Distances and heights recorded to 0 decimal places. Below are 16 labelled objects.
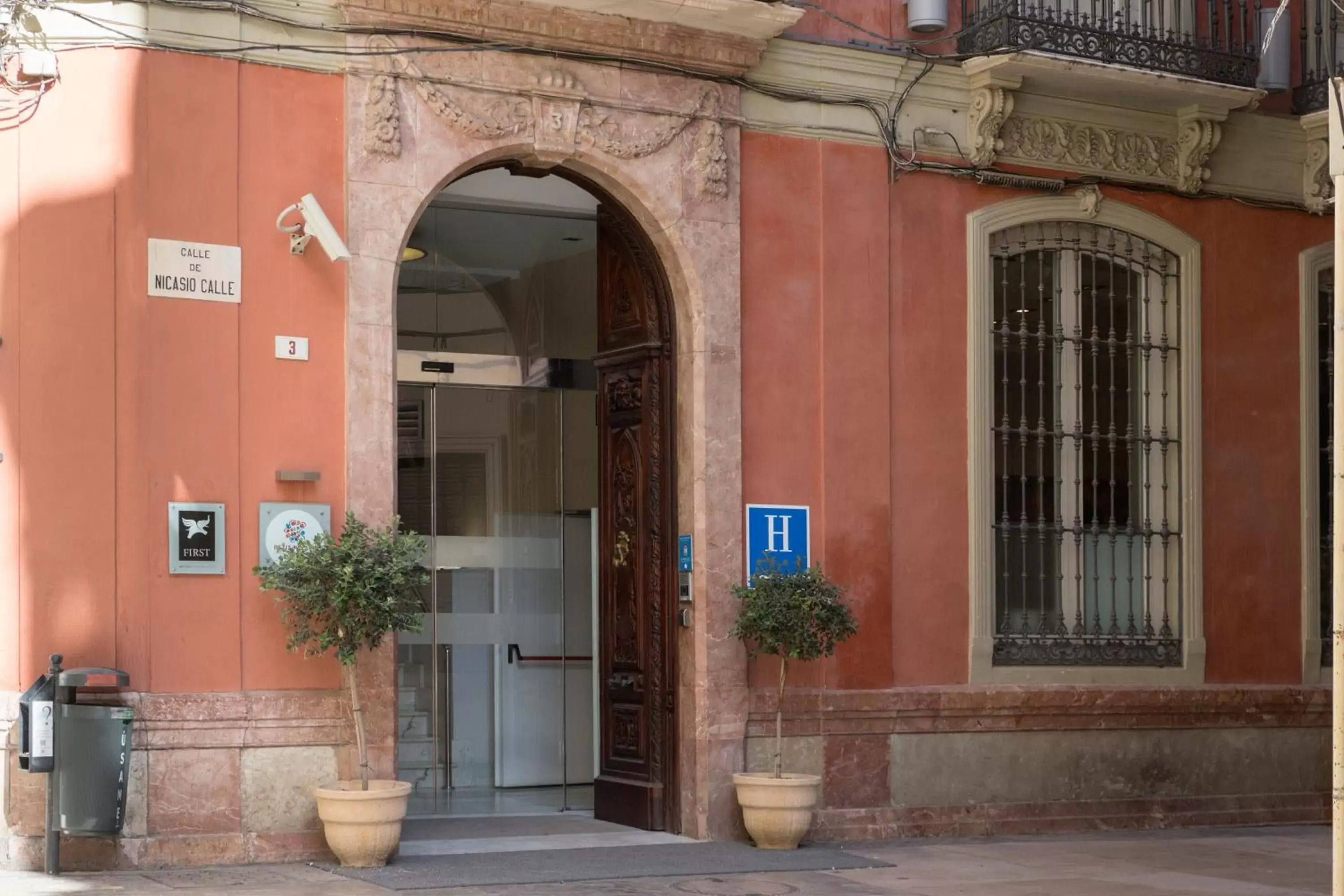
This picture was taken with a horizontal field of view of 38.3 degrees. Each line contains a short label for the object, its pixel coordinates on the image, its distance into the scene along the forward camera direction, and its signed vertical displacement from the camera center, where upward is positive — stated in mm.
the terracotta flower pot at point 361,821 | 10703 -1790
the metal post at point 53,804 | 10117 -1592
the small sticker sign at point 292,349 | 11234 +874
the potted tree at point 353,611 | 10594 -625
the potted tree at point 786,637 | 12047 -874
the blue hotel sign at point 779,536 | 12734 -256
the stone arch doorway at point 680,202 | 11781 +1881
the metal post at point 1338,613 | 6781 -412
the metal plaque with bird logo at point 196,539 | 10812 -224
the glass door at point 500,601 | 14461 -790
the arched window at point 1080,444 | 13797 +384
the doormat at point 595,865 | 10625 -2153
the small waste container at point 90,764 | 10133 -1396
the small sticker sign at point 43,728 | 10109 -1198
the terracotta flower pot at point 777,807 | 12117 -1941
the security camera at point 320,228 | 11055 +1556
